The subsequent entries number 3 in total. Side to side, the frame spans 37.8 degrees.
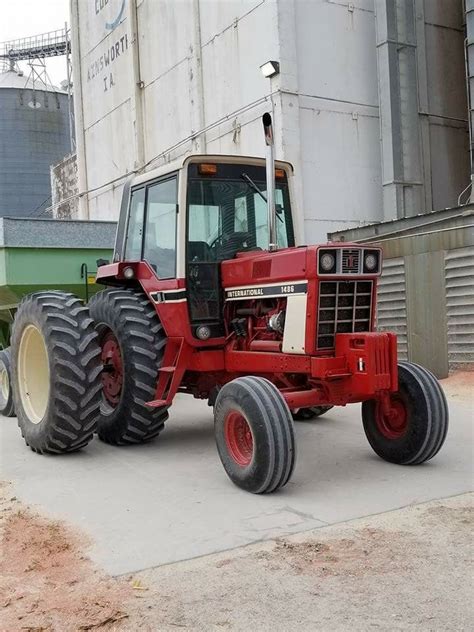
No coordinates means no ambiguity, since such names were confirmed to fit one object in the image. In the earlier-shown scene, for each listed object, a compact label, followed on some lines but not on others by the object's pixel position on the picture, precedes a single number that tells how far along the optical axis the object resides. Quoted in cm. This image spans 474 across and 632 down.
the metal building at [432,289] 1012
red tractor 513
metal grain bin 2919
